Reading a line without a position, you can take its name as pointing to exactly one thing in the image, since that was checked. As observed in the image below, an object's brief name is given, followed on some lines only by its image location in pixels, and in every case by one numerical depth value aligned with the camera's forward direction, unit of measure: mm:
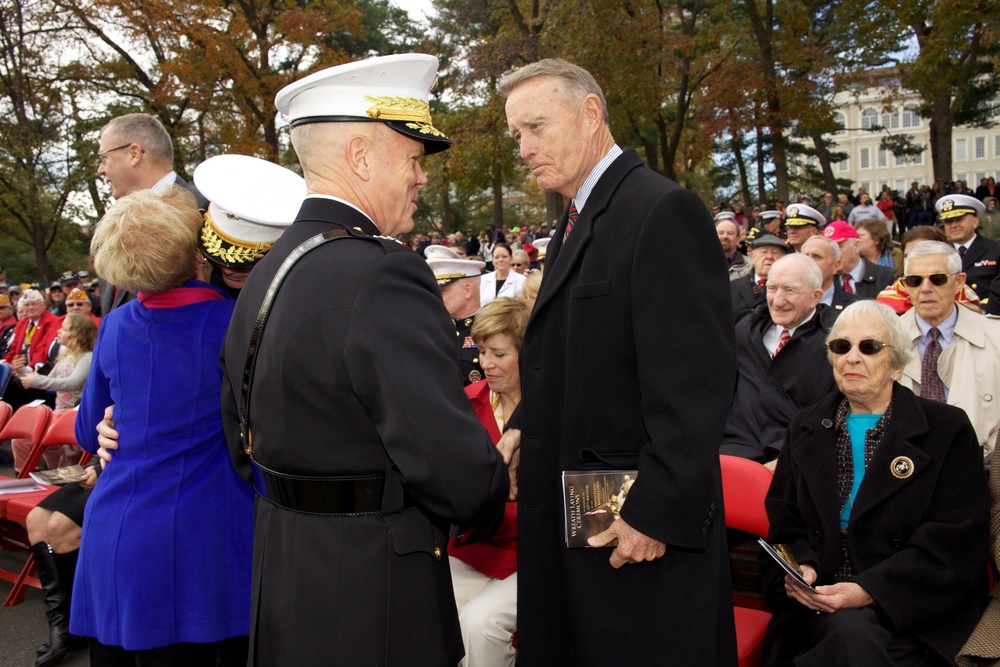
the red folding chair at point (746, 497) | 3227
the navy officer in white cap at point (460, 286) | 6188
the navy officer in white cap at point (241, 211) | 2533
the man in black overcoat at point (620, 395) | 1941
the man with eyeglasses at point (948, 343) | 4145
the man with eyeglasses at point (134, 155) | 3939
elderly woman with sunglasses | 2688
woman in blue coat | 2389
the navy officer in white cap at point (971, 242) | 7234
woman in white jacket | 9250
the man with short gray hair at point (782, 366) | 4270
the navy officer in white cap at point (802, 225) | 8352
